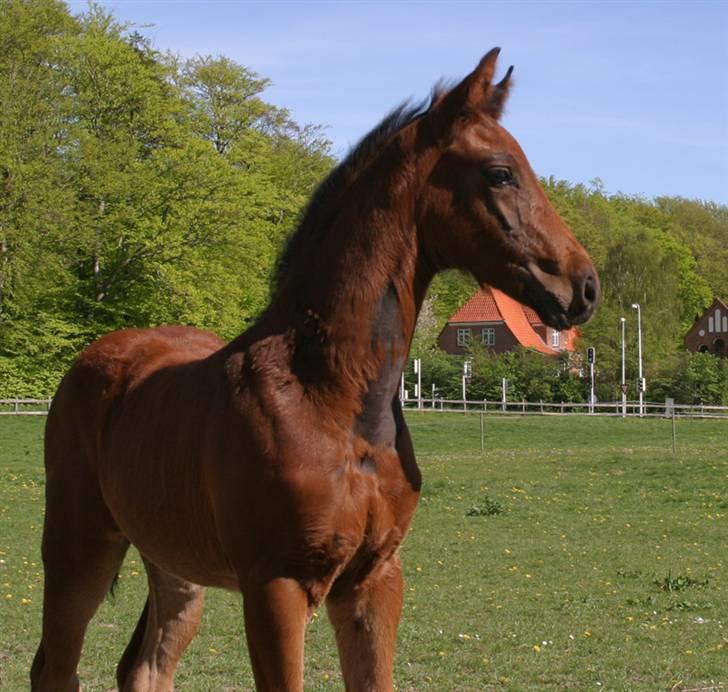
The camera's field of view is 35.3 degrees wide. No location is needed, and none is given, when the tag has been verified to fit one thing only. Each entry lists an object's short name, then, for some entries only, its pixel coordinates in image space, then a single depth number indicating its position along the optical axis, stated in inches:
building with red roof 2679.6
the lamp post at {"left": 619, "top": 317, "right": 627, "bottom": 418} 2125.4
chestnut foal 144.6
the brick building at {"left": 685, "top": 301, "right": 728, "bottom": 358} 3270.2
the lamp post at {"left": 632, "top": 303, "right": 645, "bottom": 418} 2279.8
